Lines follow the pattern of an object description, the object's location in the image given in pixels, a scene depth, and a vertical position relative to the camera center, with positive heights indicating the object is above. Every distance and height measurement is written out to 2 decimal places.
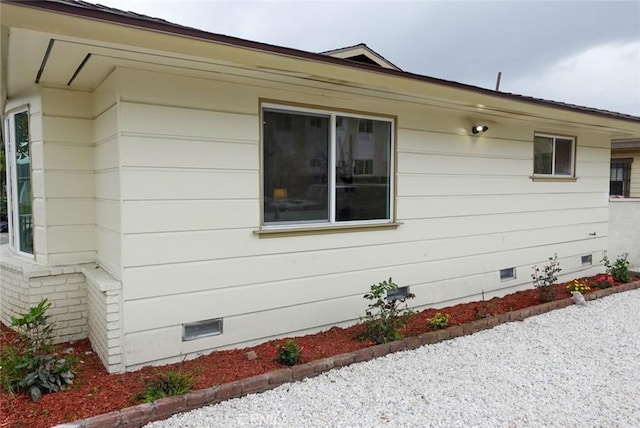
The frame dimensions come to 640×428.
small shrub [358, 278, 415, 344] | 4.10 -1.31
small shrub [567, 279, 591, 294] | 6.09 -1.38
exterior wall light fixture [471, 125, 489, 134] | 5.48 +0.86
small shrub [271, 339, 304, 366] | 3.54 -1.39
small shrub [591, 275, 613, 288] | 6.43 -1.38
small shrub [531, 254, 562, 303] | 5.65 -1.27
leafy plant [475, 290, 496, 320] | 4.96 -1.46
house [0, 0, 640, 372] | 3.32 +0.11
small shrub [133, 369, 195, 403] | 2.93 -1.42
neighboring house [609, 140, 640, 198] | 12.54 +0.78
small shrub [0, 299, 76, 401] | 2.97 -1.32
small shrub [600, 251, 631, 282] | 6.89 -1.29
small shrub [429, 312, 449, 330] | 4.51 -1.40
